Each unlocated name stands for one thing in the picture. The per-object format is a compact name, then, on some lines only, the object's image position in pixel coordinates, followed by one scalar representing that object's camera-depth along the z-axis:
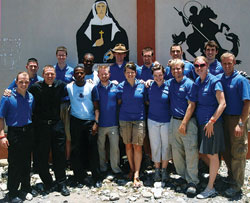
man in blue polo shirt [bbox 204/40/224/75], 4.99
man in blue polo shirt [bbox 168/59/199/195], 4.37
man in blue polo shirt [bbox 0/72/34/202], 4.14
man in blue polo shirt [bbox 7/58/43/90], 4.95
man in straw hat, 5.38
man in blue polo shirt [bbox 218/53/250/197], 4.19
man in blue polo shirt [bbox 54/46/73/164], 5.20
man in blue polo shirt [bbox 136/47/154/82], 5.26
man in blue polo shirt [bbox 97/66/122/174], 4.88
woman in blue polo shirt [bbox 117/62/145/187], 4.74
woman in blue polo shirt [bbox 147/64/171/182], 4.63
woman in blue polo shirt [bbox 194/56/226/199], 4.11
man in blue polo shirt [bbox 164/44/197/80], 5.07
